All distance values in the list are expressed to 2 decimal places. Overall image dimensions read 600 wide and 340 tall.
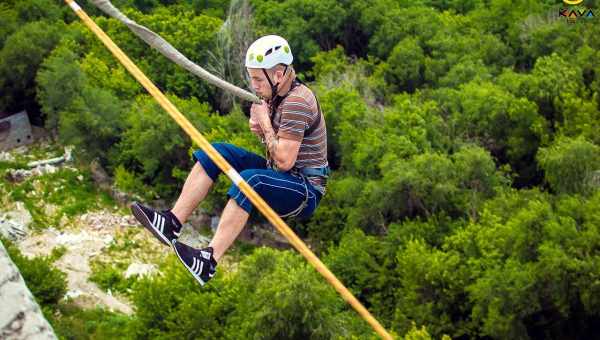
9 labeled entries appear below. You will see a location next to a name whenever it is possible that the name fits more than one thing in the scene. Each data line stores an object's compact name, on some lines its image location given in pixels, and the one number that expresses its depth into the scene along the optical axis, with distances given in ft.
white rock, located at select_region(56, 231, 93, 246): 107.86
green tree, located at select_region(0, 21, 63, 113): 128.26
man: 28.78
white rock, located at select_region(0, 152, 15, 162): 122.93
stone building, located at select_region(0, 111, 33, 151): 127.34
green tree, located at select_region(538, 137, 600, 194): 98.02
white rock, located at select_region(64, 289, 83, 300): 97.71
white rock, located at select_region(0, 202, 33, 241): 107.14
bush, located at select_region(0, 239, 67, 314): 92.73
